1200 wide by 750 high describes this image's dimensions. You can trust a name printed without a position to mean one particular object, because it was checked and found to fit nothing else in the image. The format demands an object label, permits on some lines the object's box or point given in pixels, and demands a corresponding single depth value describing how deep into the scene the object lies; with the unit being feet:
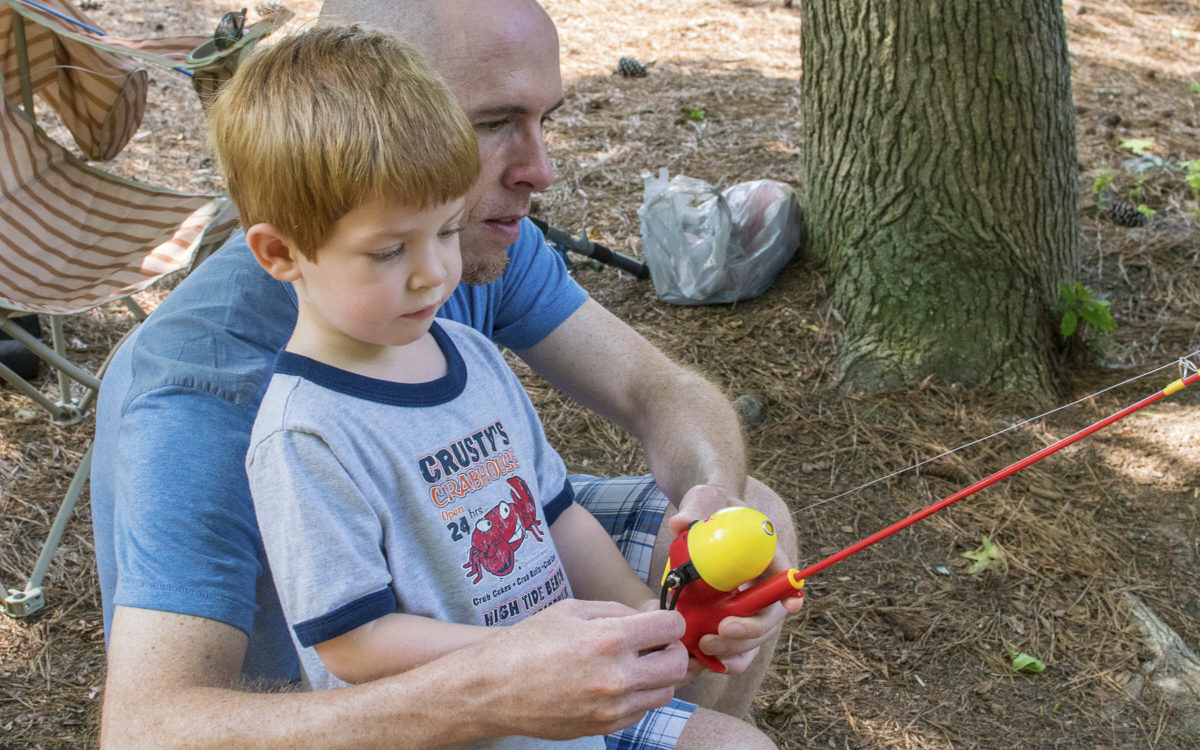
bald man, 4.08
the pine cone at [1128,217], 13.91
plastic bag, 12.35
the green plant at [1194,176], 14.21
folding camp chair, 9.31
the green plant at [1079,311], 11.07
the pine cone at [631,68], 20.24
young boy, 3.95
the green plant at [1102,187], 14.25
